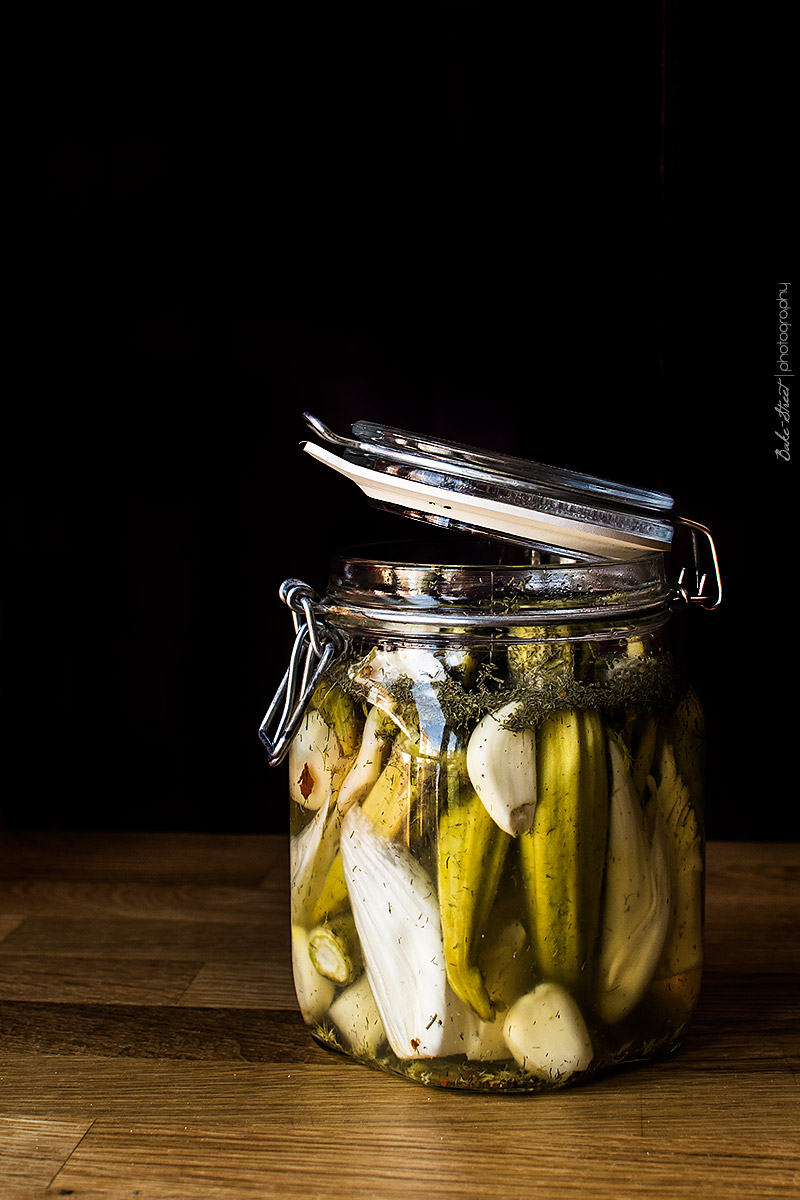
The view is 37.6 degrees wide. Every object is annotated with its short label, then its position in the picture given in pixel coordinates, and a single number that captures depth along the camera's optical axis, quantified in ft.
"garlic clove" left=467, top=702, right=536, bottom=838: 1.90
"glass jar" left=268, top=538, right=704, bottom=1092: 1.92
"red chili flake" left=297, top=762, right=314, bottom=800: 2.17
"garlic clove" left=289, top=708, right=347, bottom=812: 2.13
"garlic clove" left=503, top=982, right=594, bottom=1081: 1.94
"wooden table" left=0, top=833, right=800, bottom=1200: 1.79
